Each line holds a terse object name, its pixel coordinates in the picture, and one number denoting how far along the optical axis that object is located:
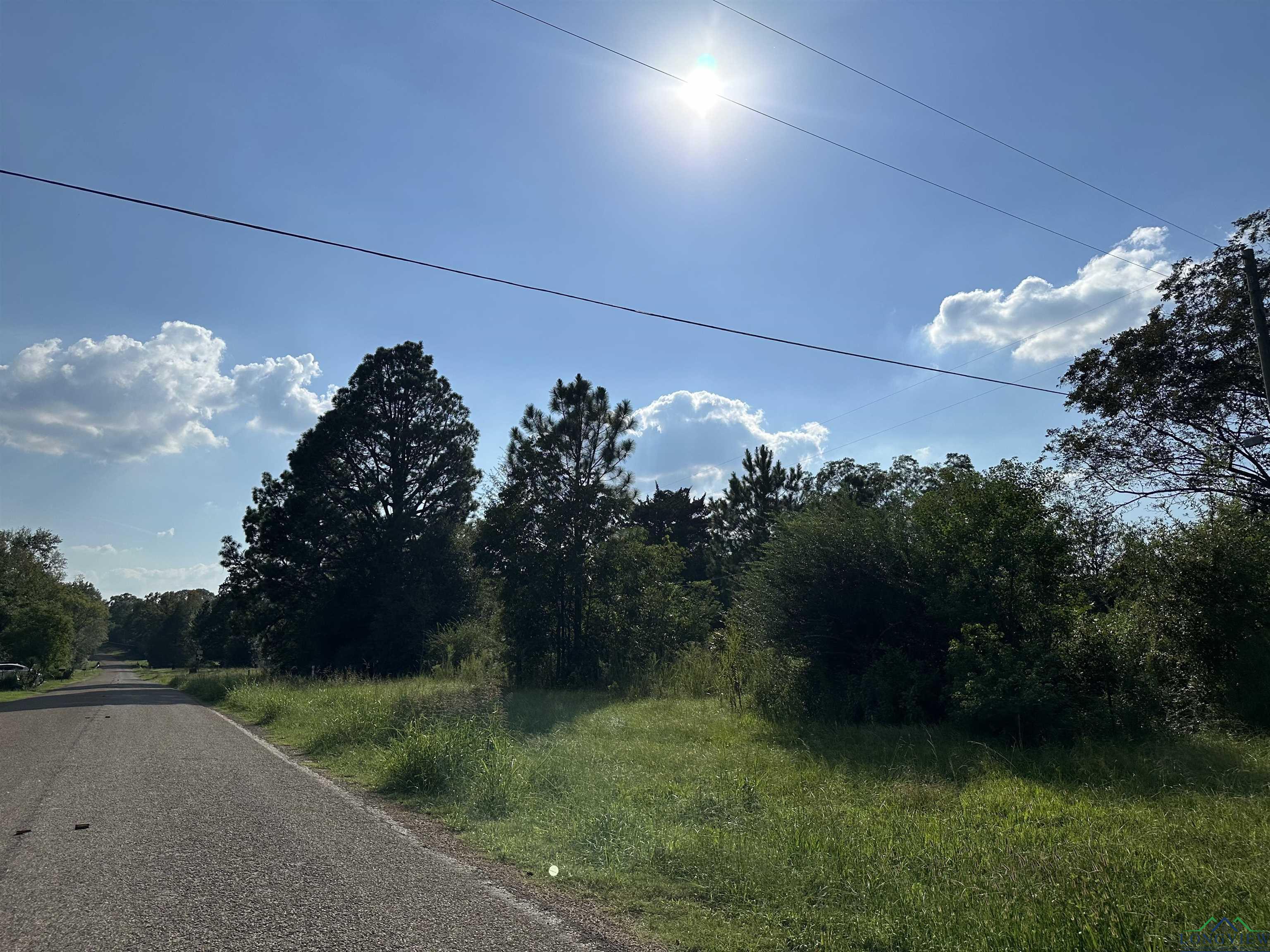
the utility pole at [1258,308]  8.67
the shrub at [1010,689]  9.58
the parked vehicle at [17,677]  36.94
